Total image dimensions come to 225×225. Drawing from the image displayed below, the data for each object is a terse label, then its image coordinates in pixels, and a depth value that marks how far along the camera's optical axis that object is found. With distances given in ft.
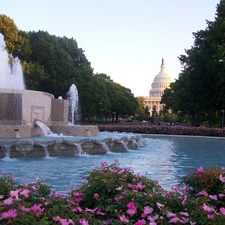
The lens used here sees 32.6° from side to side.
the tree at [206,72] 119.44
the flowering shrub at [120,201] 12.28
